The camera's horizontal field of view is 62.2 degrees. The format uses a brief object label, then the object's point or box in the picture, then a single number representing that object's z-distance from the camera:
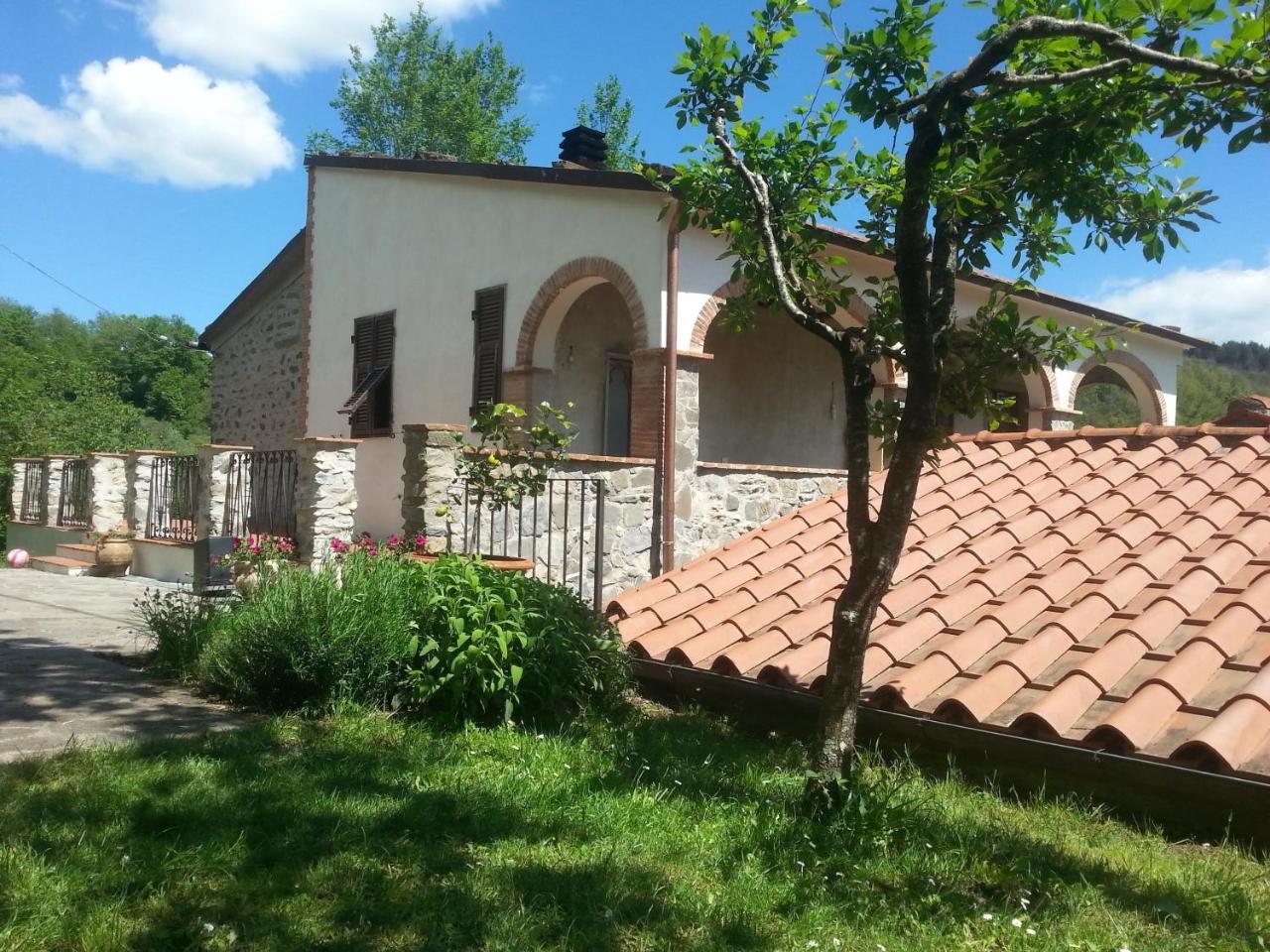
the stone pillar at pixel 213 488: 12.09
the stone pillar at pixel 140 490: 14.09
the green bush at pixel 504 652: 5.14
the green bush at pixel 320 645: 5.25
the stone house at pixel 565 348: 9.63
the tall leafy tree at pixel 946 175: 3.55
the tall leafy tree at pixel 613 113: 32.62
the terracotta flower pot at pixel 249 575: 6.79
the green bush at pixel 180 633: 6.13
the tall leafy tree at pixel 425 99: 30.53
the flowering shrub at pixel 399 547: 6.57
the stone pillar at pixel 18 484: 17.02
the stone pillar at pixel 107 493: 14.33
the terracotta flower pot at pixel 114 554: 13.77
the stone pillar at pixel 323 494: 9.82
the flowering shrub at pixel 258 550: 8.37
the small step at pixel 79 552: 14.04
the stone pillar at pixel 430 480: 7.04
